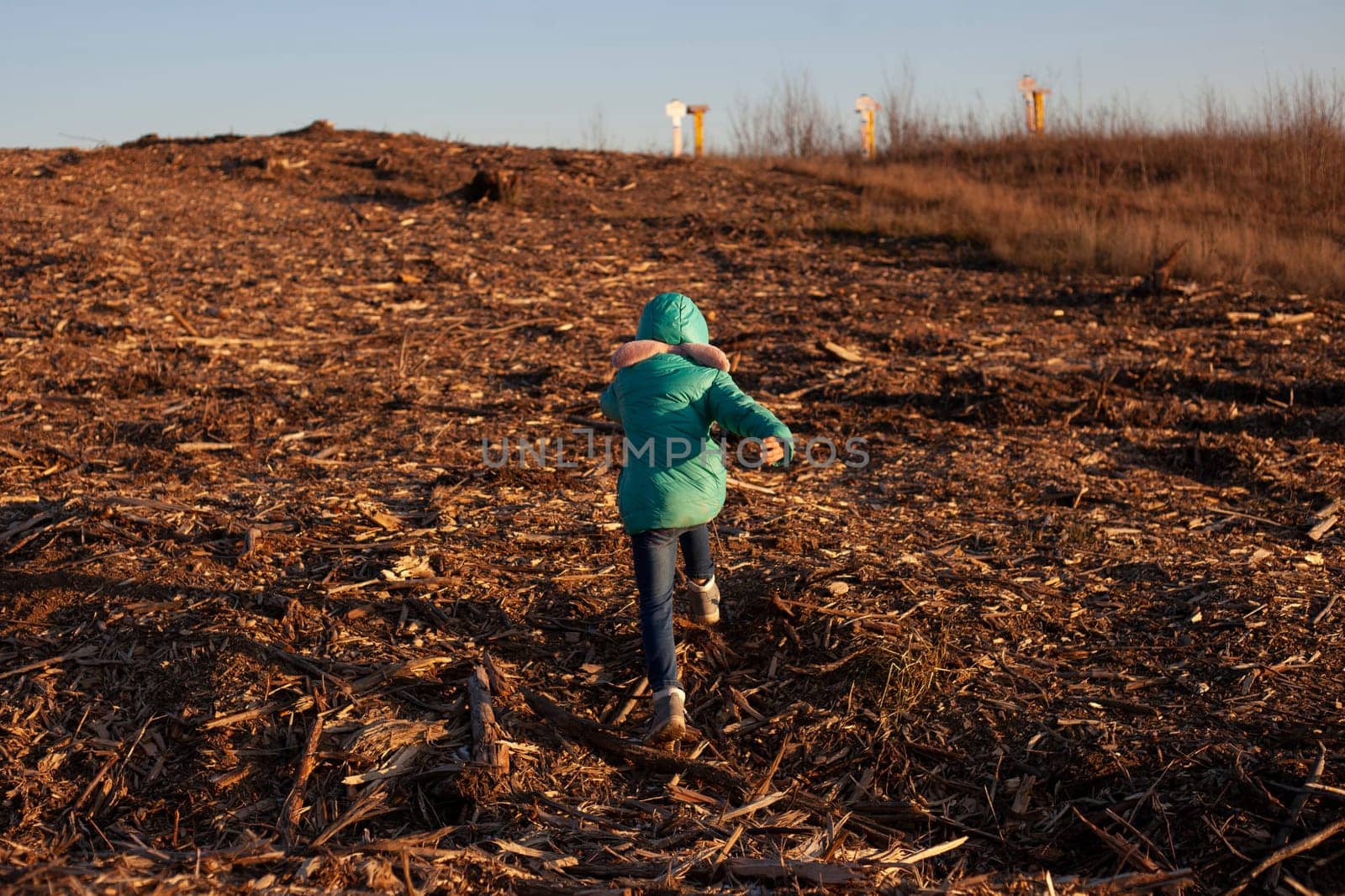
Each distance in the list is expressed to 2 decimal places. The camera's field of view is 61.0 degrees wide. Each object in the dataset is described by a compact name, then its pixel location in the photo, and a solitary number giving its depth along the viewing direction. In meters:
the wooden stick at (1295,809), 2.96
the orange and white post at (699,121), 19.69
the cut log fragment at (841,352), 8.46
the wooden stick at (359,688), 3.57
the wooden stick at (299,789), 3.14
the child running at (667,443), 3.69
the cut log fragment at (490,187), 13.33
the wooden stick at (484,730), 3.42
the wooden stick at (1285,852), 2.95
